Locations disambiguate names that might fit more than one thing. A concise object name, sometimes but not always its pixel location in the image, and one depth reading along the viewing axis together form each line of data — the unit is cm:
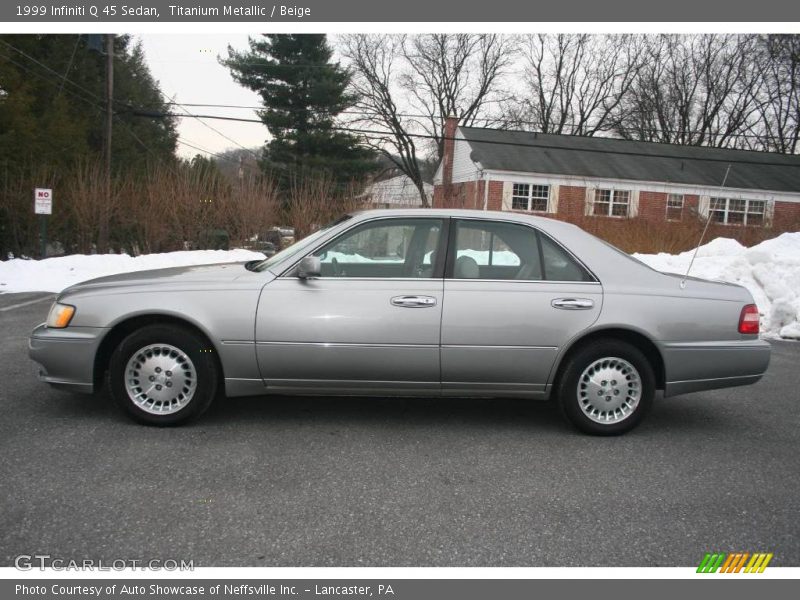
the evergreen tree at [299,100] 3375
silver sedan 423
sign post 1519
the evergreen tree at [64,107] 1986
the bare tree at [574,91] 4844
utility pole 1845
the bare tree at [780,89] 3738
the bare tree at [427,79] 4447
